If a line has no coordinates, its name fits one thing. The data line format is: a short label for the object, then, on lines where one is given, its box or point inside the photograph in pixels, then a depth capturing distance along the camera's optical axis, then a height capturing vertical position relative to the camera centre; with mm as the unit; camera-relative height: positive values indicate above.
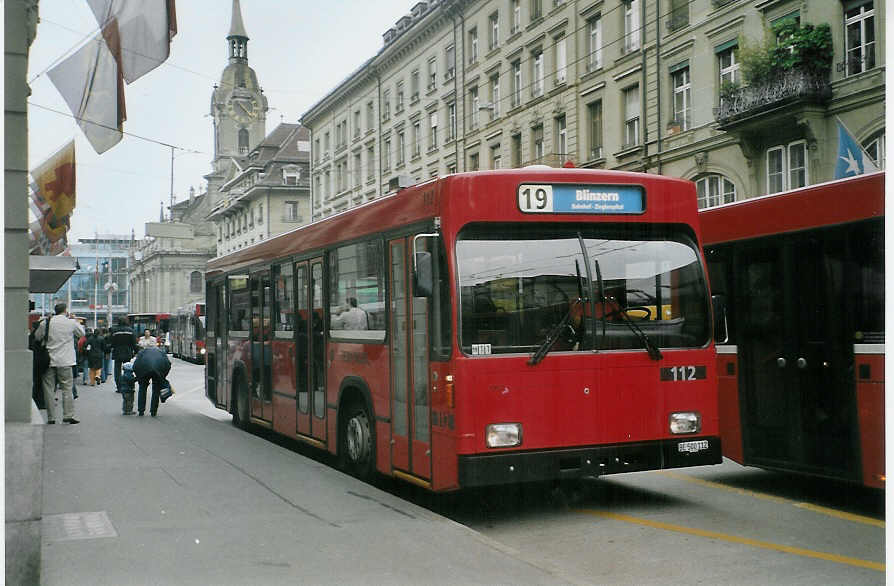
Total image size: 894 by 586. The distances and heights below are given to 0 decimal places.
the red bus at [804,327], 7648 -33
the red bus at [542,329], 7469 -9
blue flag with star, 10531 +1786
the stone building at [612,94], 13881 +4487
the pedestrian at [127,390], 17453 -929
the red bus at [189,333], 45438 +76
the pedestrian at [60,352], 14523 -219
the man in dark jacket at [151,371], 17016 -600
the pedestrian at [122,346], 21047 -217
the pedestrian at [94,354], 27078 -474
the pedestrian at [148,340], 17845 -86
